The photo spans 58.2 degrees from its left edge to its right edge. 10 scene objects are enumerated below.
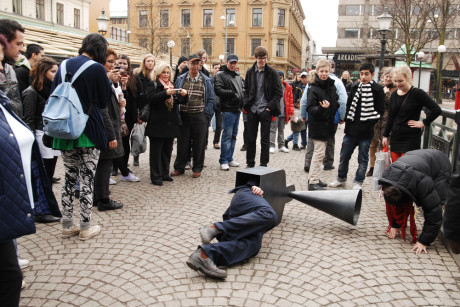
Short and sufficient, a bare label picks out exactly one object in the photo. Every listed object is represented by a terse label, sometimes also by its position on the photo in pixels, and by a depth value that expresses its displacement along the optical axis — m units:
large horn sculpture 4.61
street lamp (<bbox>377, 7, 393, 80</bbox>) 15.55
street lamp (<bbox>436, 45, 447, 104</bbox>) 28.00
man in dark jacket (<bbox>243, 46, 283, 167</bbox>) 7.71
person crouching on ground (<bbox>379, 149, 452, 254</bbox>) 4.25
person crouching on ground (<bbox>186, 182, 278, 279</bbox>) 3.62
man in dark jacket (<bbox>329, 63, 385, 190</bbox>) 6.84
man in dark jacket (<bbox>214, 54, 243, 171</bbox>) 8.21
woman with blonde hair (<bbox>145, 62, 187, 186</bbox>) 6.82
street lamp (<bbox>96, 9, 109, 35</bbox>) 21.39
